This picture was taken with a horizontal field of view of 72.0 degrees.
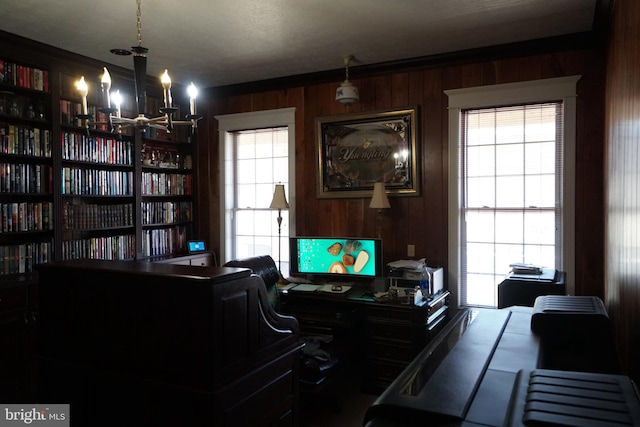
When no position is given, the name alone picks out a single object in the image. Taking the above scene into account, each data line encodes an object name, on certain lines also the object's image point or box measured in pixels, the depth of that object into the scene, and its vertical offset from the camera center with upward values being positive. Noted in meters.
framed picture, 3.91 +0.49
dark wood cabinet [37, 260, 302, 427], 1.63 -0.55
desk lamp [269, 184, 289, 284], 4.20 +0.08
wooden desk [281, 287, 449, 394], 3.31 -0.92
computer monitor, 3.81 -0.45
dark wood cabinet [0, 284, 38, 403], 3.07 -0.95
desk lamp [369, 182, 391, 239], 3.79 +0.07
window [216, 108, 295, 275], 4.57 +0.30
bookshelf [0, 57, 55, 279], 3.37 +0.31
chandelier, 2.19 +0.54
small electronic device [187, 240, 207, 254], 4.77 -0.42
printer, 3.50 -0.56
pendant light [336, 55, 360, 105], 3.93 +1.02
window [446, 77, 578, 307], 3.42 +0.19
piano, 0.80 -0.39
